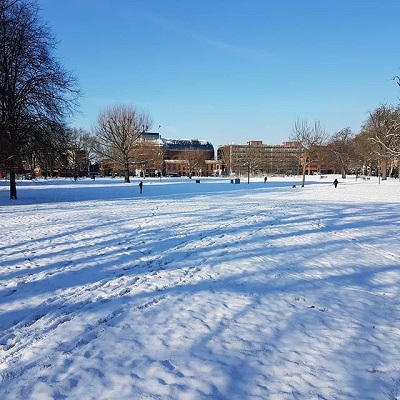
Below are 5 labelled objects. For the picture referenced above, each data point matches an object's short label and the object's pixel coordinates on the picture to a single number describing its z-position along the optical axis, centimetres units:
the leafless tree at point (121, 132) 5184
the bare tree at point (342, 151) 7289
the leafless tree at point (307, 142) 4665
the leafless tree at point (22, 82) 1839
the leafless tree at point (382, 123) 4363
